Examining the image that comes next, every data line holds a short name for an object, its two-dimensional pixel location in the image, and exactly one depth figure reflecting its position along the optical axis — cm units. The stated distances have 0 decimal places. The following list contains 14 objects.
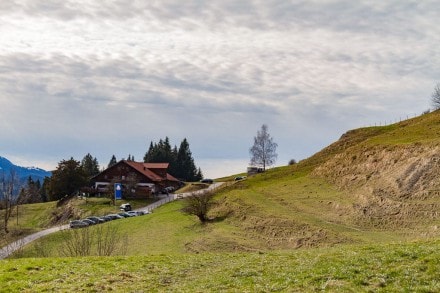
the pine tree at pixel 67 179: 11600
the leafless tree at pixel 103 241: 4178
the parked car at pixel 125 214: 8288
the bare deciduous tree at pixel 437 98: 13725
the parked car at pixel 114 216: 8062
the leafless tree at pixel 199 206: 6612
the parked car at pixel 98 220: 7736
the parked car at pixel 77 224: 7294
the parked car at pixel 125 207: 9301
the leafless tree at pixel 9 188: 8881
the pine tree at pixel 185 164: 18100
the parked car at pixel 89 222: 7532
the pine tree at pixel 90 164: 18696
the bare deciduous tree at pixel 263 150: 15262
